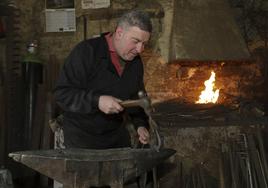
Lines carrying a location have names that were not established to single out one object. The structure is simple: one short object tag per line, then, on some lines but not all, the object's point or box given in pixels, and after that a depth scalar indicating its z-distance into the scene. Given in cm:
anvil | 211
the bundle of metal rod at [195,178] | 388
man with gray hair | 246
